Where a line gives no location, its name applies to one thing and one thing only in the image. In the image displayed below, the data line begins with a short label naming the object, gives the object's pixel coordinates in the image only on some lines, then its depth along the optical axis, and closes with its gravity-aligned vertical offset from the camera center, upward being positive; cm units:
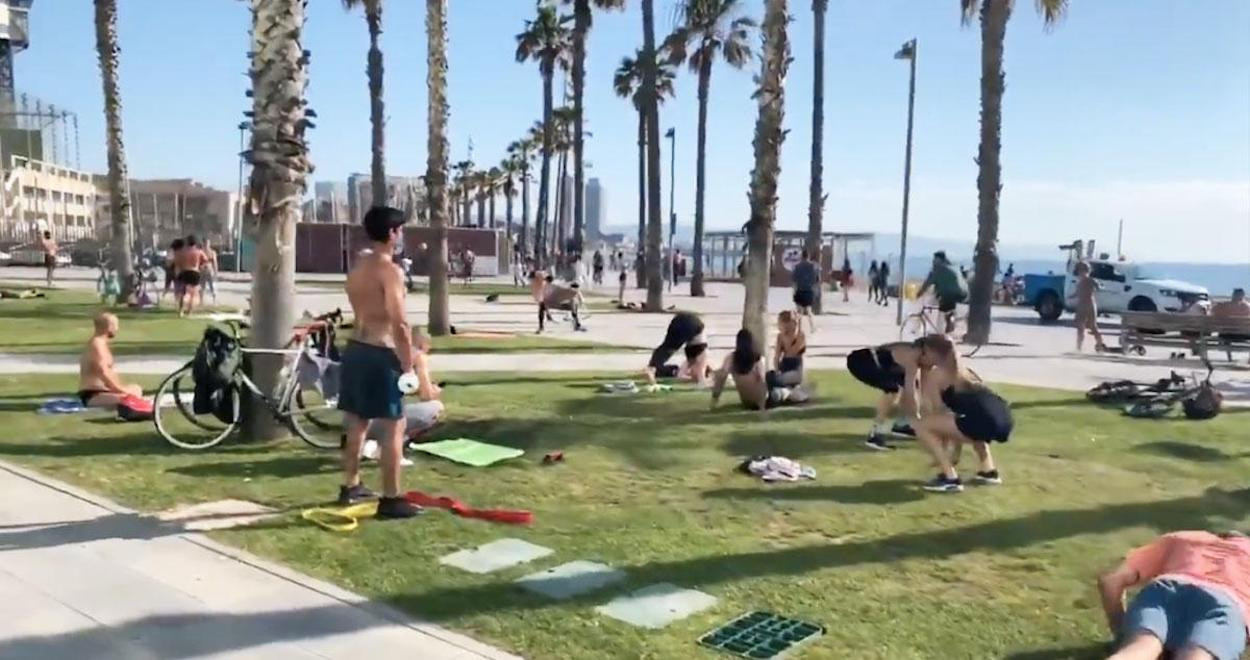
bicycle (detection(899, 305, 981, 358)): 1730 -145
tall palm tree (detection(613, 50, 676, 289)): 4553 +632
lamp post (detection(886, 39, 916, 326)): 2538 +184
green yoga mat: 796 -165
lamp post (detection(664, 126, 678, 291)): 4566 +19
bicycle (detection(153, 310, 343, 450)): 816 -136
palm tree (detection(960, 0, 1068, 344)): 1966 +127
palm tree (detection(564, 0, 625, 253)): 3716 +492
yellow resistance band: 610 -163
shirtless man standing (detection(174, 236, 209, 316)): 2016 -87
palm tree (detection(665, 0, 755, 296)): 3800 +649
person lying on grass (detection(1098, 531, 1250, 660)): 405 -138
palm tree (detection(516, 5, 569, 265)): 5122 +850
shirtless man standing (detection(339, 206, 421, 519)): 632 -70
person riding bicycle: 1675 -79
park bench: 1536 -135
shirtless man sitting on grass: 938 -133
